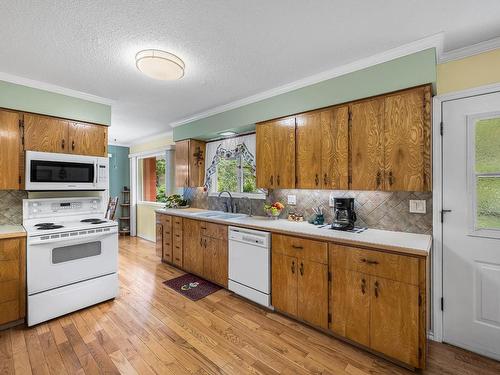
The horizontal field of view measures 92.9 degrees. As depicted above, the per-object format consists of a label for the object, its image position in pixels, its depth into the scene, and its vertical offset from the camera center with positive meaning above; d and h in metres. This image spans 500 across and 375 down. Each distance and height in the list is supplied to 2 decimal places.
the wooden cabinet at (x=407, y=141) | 1.91 +0.38
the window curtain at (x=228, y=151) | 3.60 +0.59
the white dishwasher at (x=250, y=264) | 2.60 -0.90
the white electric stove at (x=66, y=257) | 2.33 -0.75
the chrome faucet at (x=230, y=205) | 3.85 -0.29
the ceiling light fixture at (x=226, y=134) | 3.73 +0.85
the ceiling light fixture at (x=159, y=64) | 1.99 +1.06
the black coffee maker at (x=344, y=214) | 2.35 -0.28
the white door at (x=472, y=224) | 1.90 -0.31
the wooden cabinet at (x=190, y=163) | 4.16 +0.44
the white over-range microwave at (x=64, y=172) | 2.60 +0.19
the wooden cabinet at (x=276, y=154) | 2.77 +0.41
